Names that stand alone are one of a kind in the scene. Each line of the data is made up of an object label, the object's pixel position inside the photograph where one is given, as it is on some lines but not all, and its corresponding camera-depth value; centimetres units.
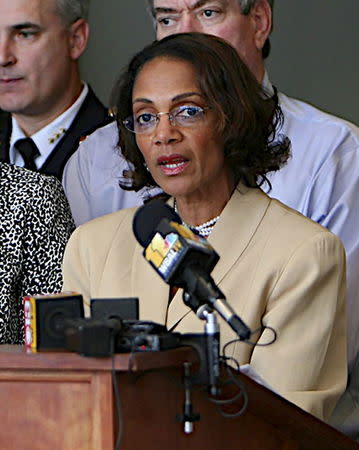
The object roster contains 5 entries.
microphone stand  563
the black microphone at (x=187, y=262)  560
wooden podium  561
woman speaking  614
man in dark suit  709
